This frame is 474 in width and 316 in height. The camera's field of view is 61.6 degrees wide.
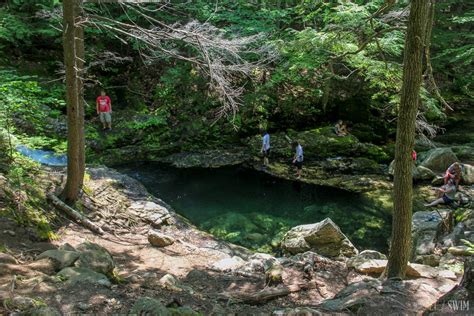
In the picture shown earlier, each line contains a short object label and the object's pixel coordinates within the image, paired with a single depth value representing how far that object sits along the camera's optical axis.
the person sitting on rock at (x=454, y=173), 12.23
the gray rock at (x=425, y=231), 9.23
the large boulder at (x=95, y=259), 5.96
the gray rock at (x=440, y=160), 15.22
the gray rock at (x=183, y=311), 4.60
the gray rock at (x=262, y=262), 7.78
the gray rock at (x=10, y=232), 6.48
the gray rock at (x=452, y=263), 7.61
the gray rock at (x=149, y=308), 4.38
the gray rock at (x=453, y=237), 9.10
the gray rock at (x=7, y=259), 5.36
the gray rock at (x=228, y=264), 7.94
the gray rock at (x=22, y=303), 4.21
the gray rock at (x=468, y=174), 13.83
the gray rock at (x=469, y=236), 8.98
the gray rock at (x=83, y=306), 4.62
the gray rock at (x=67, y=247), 6.24
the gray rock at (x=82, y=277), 5.23
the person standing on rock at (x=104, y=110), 15.81
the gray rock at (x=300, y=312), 4.93
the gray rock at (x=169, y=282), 6.03
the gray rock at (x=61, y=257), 5.64
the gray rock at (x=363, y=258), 8.28
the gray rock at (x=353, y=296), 5.31
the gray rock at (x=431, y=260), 8.36
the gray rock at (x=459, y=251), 8.25
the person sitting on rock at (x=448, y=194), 12.15
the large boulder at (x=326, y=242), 9.55
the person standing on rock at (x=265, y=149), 15.61
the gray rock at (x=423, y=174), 14.54
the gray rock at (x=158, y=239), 8.76
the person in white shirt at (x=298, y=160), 14.95
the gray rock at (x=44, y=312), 4.00
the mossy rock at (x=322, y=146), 17.00
